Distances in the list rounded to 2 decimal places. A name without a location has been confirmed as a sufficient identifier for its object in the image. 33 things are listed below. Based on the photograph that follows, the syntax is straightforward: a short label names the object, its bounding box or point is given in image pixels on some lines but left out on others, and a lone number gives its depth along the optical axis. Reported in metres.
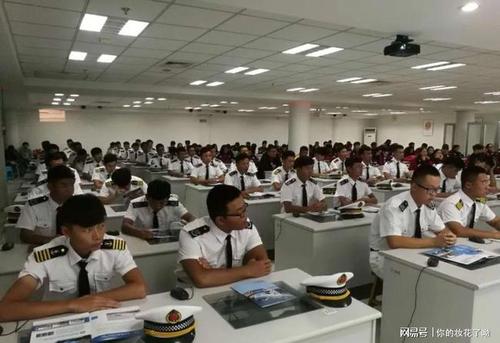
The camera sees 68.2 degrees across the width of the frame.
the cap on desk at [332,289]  1.86
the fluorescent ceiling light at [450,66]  6.91
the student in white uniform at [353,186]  5.10
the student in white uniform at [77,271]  1.69
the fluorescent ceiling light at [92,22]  4.24
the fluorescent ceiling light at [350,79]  8.48
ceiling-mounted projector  4.40
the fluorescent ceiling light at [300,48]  5.51
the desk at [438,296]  2.23
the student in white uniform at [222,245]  2.13
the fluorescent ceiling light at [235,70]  7.40
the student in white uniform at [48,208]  3.08
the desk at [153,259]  2.80
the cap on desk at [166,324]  1.48
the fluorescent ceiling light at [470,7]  3.38
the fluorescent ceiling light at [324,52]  5.73
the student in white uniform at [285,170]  6.54
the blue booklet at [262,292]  1.88
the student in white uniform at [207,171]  7.35
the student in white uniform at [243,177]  6.00
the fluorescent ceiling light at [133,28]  4.45
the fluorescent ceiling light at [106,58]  6.29
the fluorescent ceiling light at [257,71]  7.56
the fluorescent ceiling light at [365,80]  8.78
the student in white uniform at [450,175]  5.59
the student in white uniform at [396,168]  8.23
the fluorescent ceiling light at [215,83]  9.24
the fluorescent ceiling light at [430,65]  6.80
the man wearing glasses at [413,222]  2.80
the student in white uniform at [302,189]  4.75
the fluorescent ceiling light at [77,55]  6.06
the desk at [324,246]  3.65
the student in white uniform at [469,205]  3.32
